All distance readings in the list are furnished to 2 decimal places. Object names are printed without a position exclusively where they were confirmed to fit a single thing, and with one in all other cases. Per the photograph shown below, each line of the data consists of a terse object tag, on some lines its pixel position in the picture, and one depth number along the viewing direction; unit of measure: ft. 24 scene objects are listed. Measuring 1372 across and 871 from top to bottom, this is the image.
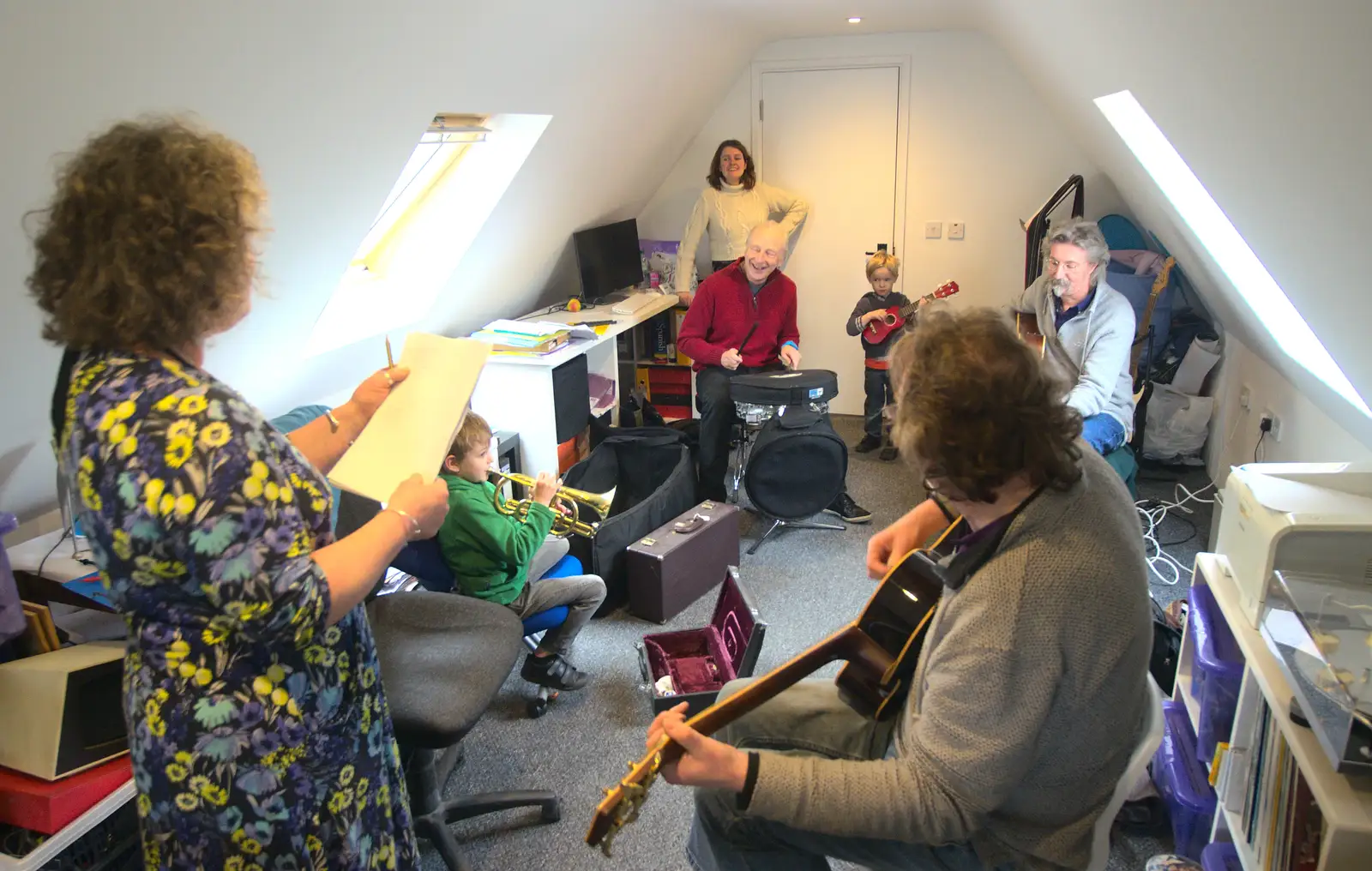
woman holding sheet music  3.52
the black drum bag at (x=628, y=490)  9.37
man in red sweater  12.01
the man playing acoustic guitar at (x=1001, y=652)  3.69
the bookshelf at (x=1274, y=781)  4.16
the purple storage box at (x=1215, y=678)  5.98
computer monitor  13.79
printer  5.31
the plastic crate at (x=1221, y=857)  5.54
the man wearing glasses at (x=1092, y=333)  9.23
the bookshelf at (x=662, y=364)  15.34
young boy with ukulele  13.70
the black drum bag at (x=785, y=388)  10.97
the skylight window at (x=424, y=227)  10.14
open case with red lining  7.51
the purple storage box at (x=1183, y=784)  6.02
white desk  11.21
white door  14.66
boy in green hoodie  7.06
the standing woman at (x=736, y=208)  14.62
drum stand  11.30
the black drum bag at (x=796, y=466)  10.62
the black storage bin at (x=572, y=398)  11.47
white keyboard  13.84
